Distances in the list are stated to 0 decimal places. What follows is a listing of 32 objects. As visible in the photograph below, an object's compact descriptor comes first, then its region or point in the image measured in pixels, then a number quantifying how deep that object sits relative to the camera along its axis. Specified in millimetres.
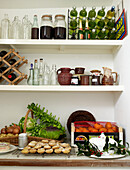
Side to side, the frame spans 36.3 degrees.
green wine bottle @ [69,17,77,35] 1839
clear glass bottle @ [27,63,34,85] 1818
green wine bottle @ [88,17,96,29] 1843
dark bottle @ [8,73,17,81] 1881
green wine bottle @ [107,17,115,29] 1851
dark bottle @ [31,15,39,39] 1829
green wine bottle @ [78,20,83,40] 1818
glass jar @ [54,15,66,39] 1792
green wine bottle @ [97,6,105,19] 1854
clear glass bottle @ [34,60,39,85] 1810
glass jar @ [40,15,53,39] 1792
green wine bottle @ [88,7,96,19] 1878
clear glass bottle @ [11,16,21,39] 1855
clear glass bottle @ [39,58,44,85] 1828
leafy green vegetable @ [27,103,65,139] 1719
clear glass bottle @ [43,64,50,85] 1829
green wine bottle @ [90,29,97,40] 1818
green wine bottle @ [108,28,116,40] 1836
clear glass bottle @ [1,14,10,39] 1868
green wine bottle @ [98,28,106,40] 1812
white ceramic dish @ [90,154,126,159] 1359
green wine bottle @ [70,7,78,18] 1866
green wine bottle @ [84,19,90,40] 1818
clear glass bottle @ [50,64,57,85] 1847
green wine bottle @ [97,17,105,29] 1827
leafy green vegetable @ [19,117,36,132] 1773
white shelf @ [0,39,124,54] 1772
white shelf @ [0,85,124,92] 1732
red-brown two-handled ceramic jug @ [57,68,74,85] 1777
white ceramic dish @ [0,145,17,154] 1570
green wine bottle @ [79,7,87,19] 1880
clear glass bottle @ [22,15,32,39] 1883
